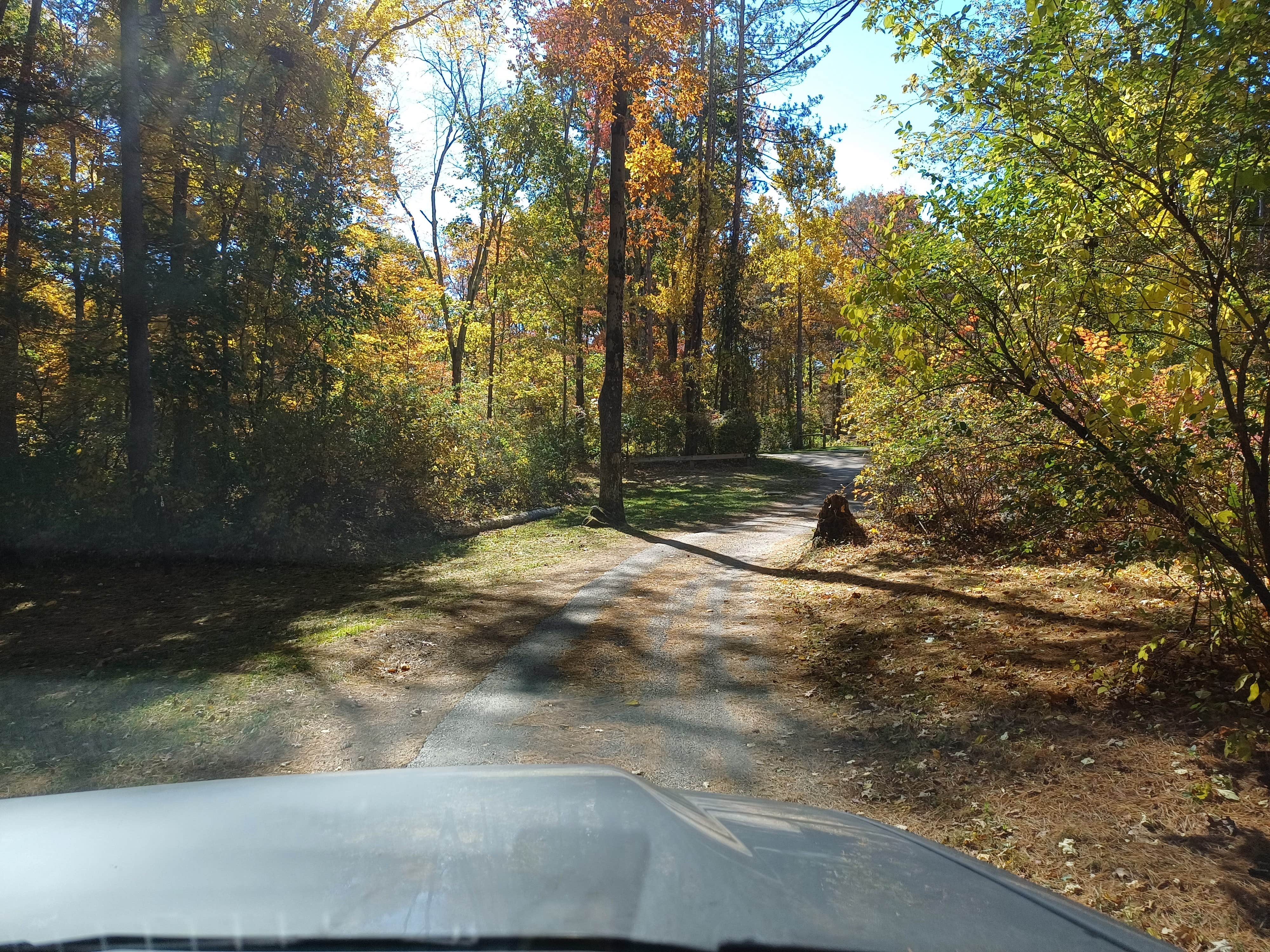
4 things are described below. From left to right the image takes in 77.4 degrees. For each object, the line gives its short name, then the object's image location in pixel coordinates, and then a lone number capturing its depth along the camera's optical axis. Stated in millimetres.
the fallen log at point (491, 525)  14367
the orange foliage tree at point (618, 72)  14383
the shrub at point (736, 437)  28719
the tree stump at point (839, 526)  11383
